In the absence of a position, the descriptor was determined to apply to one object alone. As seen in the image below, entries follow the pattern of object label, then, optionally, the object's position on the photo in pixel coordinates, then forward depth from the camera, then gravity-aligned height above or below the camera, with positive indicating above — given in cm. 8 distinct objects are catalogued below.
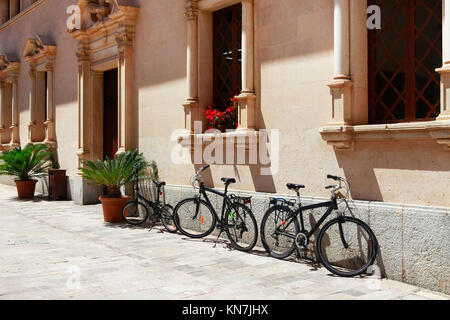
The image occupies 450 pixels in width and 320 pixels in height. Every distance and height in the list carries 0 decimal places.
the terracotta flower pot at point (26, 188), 1414 -93
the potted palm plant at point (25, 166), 1398 -28
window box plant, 828 +64
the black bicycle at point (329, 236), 587 -106
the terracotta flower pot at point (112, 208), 988 -107
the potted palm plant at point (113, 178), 977 -45
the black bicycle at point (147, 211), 917 -110
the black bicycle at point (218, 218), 744 -105
